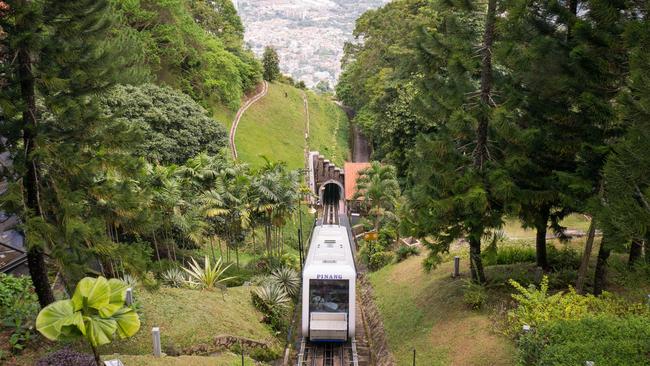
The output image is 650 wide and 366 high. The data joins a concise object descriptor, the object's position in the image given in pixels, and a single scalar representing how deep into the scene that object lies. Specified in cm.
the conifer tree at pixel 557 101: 1293
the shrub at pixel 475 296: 1552
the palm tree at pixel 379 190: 3114
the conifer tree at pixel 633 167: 926
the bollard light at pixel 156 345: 1250
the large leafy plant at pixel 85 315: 724
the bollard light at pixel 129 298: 1370
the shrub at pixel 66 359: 1045
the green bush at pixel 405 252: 2512
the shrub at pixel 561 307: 1199
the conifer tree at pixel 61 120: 1163
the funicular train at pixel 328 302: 1638
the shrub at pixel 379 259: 2680
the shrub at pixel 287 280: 2198
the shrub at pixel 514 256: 1939
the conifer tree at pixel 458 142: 1525
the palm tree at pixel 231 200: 2288
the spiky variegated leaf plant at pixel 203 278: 1897
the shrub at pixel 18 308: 1265
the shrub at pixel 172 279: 1898
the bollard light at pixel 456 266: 1882
